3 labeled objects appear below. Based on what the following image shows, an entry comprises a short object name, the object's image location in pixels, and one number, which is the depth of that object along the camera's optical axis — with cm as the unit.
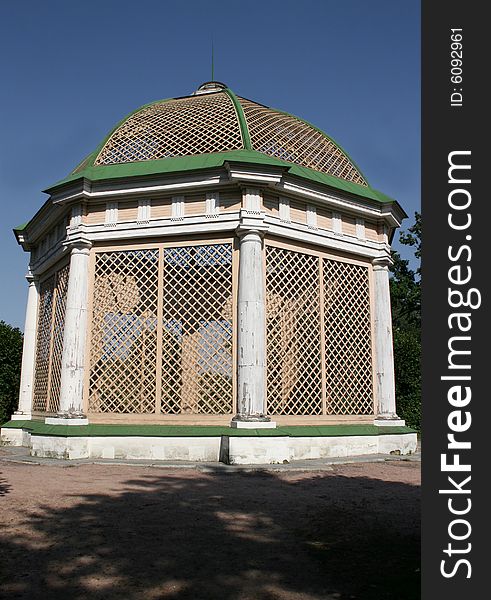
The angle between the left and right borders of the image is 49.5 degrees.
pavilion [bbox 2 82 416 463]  985
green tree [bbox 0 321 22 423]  1636
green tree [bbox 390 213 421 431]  1780
